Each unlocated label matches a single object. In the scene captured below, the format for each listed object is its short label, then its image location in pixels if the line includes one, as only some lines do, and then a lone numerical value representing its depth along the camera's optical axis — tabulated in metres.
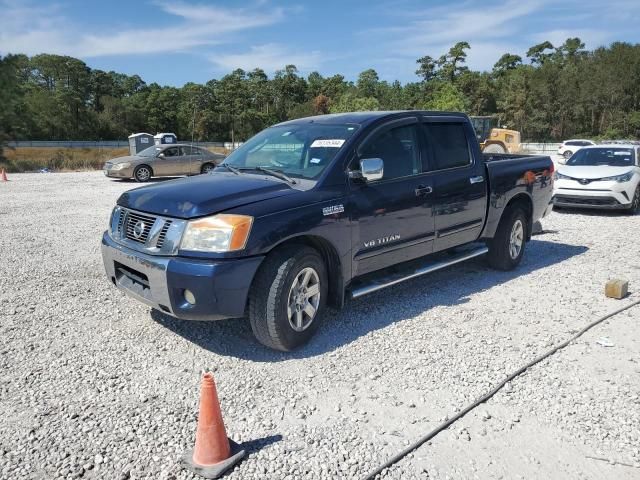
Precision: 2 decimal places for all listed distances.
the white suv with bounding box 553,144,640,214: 10.65
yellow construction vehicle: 29.52
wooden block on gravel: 5.33
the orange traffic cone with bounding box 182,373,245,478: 2.69
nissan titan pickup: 3.67
